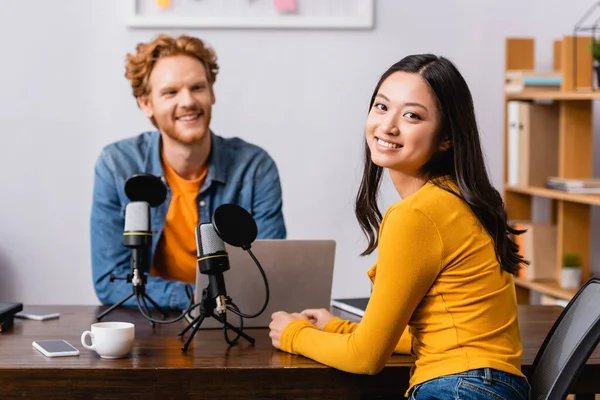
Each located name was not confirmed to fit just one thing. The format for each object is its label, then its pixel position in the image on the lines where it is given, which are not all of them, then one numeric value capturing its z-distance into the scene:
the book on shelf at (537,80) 3.81
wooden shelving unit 3.56
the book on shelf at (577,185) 3.52
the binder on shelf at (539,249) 3.81
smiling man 2.58
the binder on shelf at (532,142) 3.82
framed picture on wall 3.78
